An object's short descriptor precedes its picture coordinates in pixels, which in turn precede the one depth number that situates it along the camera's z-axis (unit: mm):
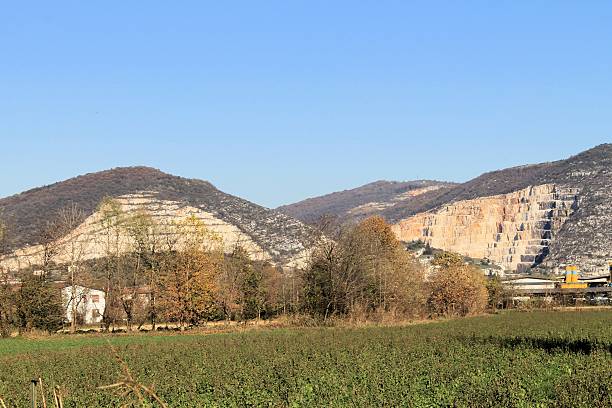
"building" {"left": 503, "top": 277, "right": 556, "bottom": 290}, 153100
